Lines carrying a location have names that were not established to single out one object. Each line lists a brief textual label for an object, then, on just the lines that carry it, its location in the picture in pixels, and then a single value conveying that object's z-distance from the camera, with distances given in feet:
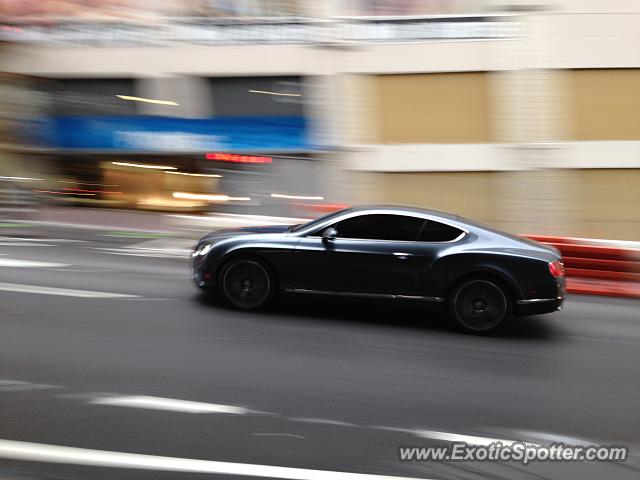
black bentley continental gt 24.35
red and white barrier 33.73
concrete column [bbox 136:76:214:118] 60.44
